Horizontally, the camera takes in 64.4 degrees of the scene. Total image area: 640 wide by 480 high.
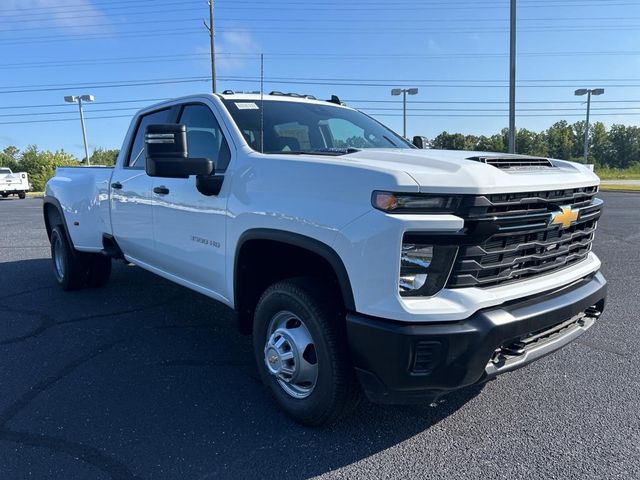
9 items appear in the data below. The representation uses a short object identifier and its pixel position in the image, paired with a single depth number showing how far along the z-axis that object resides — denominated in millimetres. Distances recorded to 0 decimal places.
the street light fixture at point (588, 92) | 40688
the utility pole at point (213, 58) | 23453
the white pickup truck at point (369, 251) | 2293
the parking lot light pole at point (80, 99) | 39438
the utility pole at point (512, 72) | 16297
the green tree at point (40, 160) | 64062
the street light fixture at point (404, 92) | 33969
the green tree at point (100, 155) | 79225
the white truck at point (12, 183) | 29266
